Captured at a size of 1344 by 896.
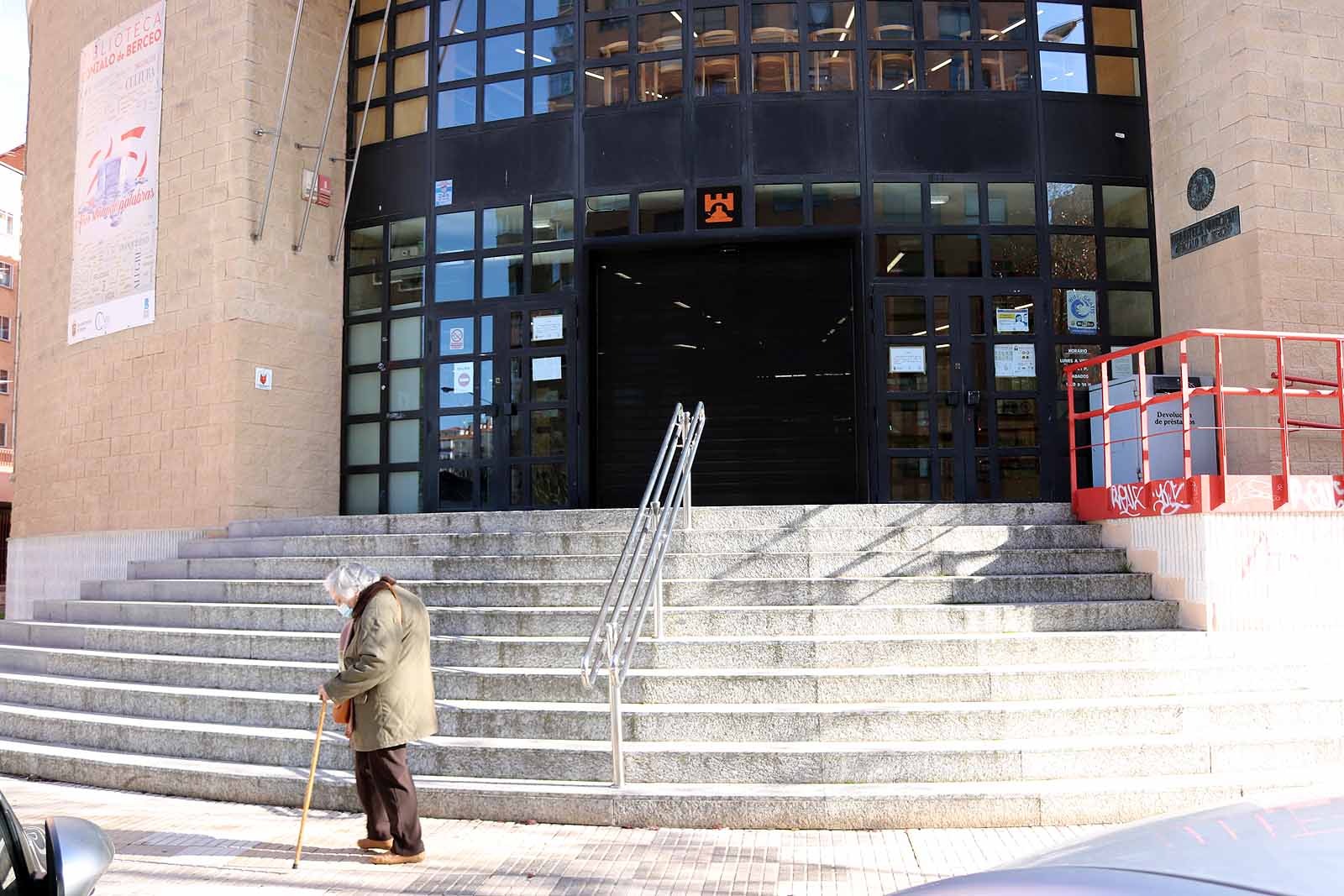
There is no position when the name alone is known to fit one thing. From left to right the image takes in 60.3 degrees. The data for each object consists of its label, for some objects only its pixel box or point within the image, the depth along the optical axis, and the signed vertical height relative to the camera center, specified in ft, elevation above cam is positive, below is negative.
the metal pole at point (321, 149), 42.55 +14.33
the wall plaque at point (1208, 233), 35.42 +9.26
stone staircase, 20.95 -3.29
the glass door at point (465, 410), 42.24 +4.58
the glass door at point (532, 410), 41.16 +4.42
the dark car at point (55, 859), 8.16 -2.31
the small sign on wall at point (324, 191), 43.78 +13.06
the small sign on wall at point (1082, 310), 39.70 +7.45
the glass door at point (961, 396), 38.83 +4.43
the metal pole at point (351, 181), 44.11 +13.59
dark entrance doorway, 40.22 +5.82
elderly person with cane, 19.10 -2.73
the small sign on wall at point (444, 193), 43.70 +12.88
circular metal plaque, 36.63 +10.73
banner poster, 44.04 +14.13
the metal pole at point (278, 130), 40.91 +14.62
